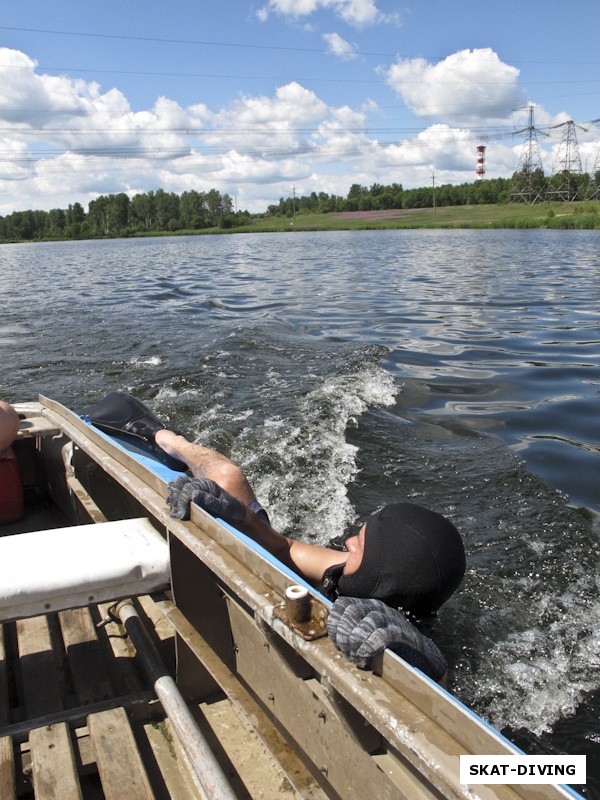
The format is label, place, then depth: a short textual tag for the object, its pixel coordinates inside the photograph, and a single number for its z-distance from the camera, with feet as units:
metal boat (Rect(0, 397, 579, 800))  5.65
